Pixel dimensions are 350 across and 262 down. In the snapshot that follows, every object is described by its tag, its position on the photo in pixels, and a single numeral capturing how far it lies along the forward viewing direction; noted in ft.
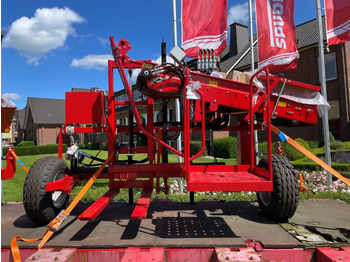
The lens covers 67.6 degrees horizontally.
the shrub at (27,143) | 131.58
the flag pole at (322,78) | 19.84
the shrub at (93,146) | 105.25
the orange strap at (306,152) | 11.27
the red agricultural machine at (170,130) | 10.03
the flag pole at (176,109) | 19.75
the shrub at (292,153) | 31.89
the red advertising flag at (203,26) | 21.29
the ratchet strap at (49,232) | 8.02
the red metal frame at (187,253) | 7.89
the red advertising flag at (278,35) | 22.66
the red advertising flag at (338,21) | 20.07
